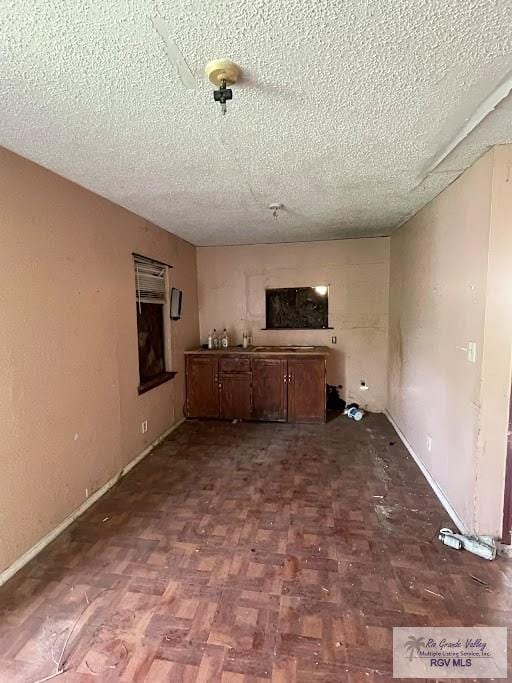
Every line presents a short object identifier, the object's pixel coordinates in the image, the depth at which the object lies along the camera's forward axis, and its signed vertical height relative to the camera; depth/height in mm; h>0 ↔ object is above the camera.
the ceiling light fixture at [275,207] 3047 +968
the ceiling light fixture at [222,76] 1245 +893
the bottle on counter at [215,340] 4882 -352
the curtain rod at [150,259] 3271 +586
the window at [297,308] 4723 +96
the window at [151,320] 3442 -50
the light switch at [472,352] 2100 -236
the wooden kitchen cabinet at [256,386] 4238 -885
